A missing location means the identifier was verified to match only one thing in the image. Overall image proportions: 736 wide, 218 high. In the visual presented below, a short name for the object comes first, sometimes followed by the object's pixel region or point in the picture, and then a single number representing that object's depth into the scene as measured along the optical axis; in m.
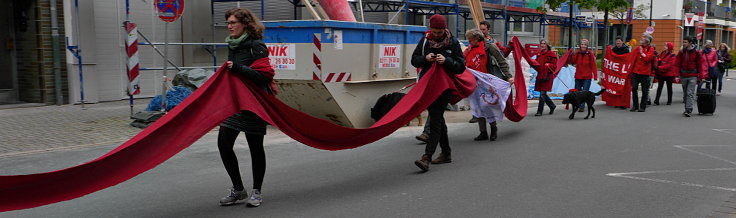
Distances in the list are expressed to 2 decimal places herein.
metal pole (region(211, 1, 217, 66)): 16.15
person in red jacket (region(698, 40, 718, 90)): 14.60
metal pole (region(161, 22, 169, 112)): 11.29
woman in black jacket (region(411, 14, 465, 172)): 7.12
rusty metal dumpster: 9.68
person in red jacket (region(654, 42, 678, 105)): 15.74
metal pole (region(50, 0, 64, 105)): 12.94
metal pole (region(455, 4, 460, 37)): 23.30
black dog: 12.46
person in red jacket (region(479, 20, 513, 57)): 10.11
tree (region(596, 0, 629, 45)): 24.08
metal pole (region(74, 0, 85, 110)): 12.96
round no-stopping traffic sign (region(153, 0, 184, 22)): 10.94
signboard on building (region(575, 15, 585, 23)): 34.99
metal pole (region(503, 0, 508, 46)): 28.05
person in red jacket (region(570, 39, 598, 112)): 13.84
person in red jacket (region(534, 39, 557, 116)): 13.21
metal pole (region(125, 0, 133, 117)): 11.51
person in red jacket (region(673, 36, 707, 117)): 13.78
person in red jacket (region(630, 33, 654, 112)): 14.24
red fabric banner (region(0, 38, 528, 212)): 4.28
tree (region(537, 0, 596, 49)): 24.25
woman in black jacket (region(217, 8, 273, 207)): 5.41
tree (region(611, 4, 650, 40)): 46.28
